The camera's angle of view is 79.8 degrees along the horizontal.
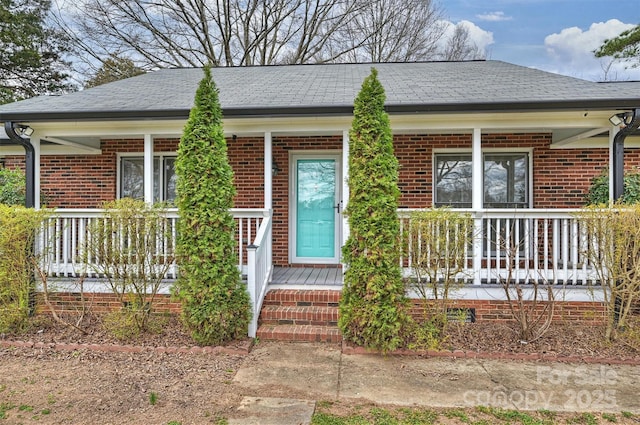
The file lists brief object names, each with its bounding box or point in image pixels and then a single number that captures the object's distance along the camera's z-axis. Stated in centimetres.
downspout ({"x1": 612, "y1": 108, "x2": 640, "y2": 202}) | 489
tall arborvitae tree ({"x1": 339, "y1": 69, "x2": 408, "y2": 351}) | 433
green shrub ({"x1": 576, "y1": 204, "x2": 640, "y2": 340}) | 427
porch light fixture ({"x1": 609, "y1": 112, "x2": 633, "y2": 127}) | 494
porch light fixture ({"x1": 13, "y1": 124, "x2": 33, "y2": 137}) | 552
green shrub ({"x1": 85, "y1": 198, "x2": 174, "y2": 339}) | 468
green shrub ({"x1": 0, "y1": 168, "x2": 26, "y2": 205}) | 671
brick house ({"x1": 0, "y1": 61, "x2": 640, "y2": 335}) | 513
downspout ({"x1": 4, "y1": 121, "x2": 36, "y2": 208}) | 546
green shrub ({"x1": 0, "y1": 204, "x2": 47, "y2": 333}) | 474
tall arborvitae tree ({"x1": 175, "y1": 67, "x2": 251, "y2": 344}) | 445
